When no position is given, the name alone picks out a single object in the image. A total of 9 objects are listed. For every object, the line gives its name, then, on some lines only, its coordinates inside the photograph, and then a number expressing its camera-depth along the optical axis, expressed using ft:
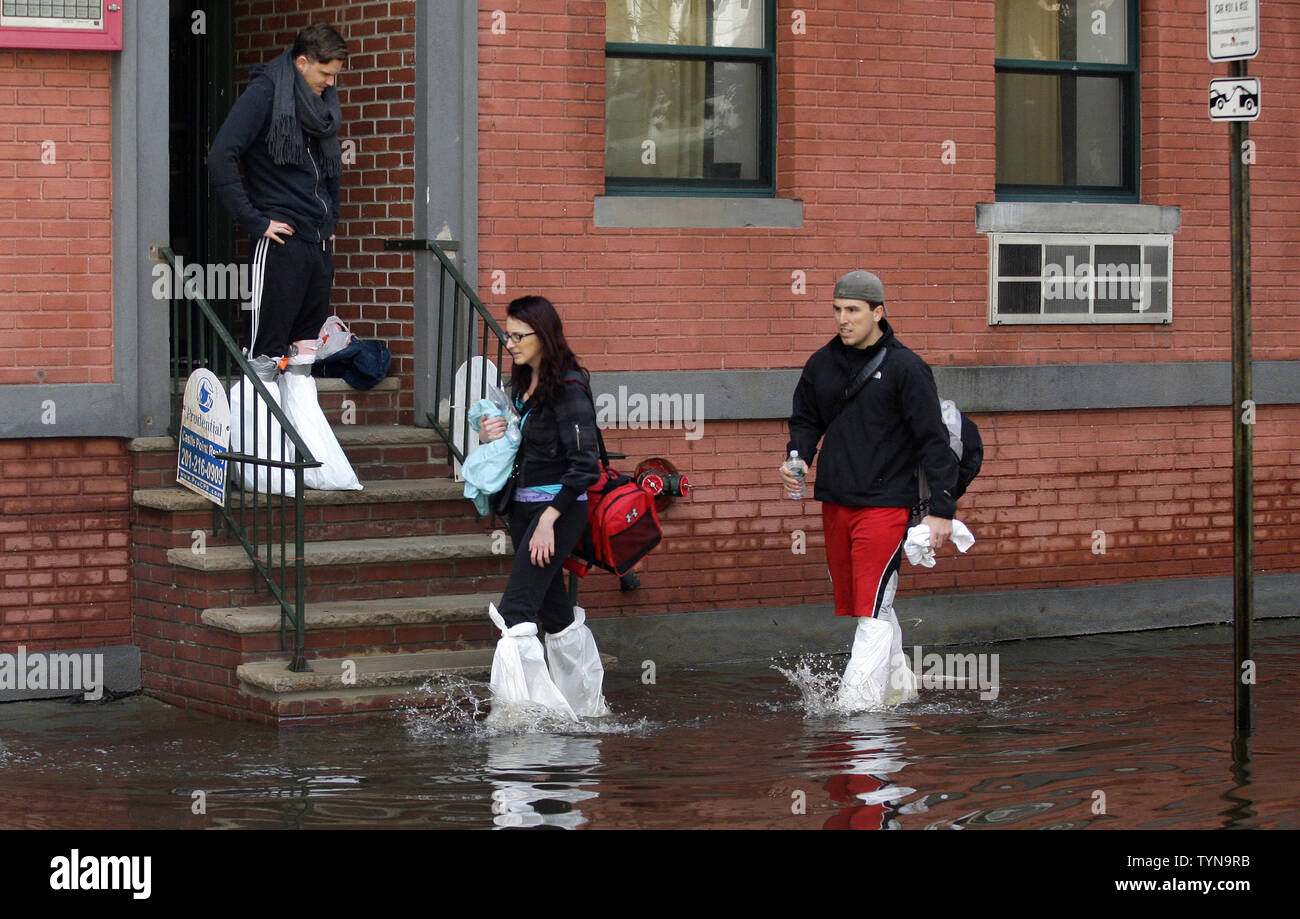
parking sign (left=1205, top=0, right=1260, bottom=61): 50.06
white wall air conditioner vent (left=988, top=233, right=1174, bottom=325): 71.56
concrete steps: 55.47
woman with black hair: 51.44
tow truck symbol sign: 50.19
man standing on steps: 59.47
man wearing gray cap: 53.88
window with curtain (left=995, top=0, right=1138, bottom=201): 73.92
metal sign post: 50.24
